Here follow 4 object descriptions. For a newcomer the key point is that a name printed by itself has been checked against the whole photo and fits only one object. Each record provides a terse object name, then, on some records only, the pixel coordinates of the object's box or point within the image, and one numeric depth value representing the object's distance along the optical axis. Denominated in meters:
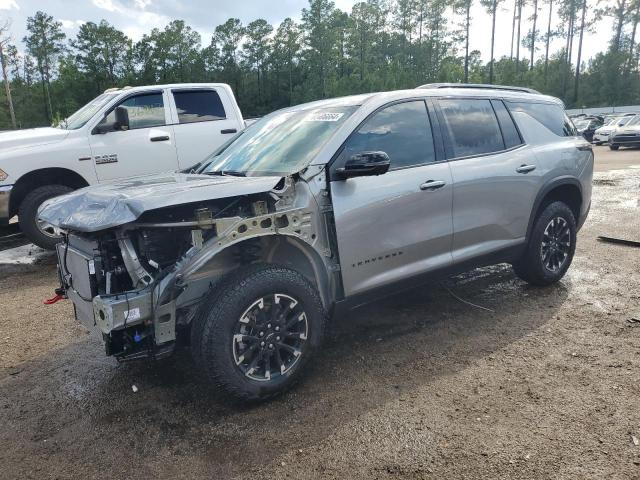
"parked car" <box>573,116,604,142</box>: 28.52
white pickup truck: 6.29
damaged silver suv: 2.75
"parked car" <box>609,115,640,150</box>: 20.80
